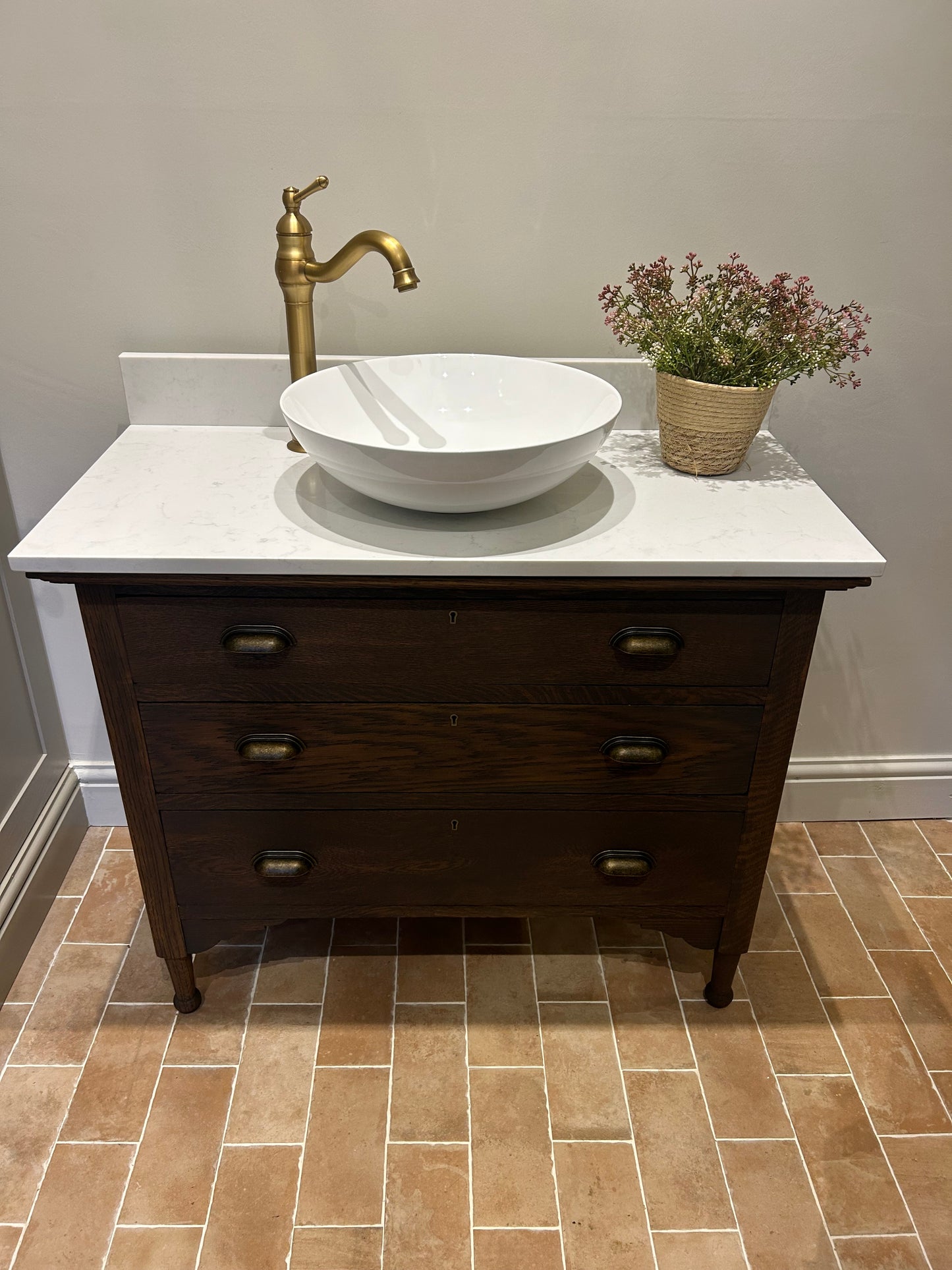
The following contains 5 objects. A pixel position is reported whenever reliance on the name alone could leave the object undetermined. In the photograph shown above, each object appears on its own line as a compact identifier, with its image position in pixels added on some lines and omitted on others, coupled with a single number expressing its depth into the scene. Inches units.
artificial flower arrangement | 47.5
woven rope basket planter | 48.9
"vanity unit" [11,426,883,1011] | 44.6
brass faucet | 46.9
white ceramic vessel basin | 49.1
